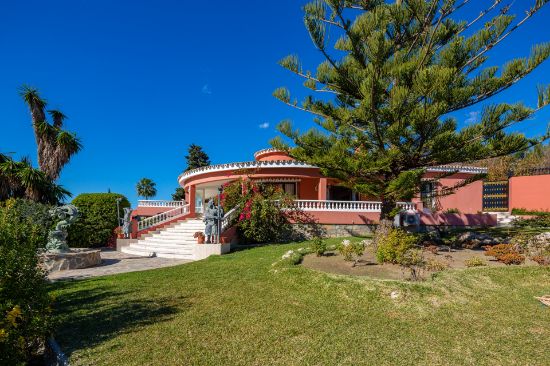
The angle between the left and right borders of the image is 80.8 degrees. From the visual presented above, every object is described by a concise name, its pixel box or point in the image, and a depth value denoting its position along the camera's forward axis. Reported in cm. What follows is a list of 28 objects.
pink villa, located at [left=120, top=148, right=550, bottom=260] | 1412
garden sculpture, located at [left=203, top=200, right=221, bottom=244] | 1162
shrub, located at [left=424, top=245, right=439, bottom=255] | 861
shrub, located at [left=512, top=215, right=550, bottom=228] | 1345
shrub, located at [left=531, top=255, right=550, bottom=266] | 715
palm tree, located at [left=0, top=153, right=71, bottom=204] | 1515
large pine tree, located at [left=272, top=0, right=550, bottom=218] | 765
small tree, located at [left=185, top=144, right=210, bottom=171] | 4393
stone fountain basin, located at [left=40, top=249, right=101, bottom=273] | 988
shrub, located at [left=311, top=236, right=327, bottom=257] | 863
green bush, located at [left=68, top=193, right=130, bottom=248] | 1594
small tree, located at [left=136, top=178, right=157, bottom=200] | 4528
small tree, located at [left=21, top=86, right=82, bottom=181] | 1712
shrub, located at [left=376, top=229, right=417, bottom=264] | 720
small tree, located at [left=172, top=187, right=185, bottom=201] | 4016
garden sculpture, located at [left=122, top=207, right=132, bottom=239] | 1520
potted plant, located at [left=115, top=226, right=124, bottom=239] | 1524
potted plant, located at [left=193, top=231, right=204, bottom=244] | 1189
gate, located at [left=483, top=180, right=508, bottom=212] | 1906
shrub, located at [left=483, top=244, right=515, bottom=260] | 763
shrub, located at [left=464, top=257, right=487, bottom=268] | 714
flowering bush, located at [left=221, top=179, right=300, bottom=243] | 1317
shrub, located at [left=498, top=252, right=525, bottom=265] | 723
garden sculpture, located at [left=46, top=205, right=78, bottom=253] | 1040
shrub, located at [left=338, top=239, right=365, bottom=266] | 770
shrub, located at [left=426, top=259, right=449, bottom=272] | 680
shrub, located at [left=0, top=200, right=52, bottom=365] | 328
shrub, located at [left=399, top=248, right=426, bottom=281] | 679
